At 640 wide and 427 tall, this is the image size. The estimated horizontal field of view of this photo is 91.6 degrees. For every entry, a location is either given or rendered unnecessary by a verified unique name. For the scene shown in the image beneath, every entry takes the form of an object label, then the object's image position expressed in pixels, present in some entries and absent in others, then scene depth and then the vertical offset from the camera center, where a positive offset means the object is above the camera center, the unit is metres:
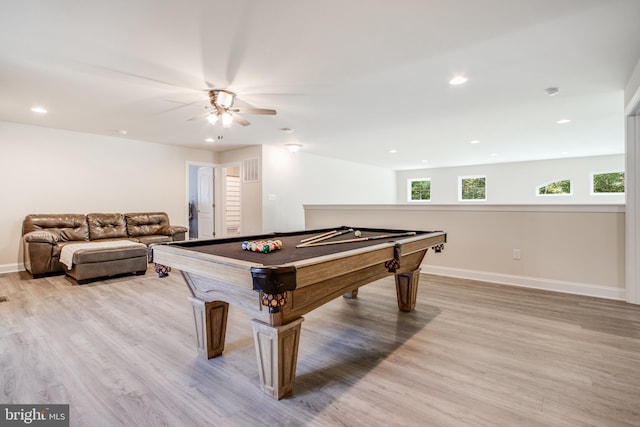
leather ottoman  4.14 -0.64
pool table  1.54 -0.38
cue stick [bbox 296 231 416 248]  2.51 -0.22
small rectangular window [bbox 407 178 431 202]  10.64 +0.84
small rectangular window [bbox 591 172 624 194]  7.49 +0.74
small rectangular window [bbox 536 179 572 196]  8.15 +0.66
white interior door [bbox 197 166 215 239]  7.58 +0.30
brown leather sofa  4.27 -0.39
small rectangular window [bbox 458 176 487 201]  9.48 +0.80
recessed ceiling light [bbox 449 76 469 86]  3.05 +1.34
